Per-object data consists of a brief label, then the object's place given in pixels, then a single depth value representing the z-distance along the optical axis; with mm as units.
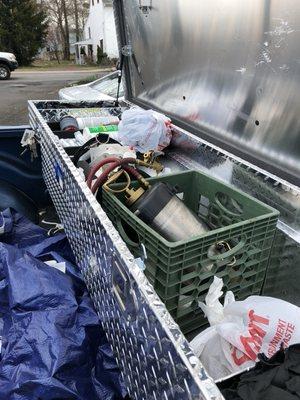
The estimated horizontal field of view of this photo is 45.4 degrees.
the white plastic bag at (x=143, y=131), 2184
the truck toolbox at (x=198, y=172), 944
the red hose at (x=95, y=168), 1632
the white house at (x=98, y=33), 25922
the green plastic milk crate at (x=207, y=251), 1171
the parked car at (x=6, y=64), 15096
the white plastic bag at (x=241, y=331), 1081
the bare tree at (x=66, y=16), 36969
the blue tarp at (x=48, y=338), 1279
